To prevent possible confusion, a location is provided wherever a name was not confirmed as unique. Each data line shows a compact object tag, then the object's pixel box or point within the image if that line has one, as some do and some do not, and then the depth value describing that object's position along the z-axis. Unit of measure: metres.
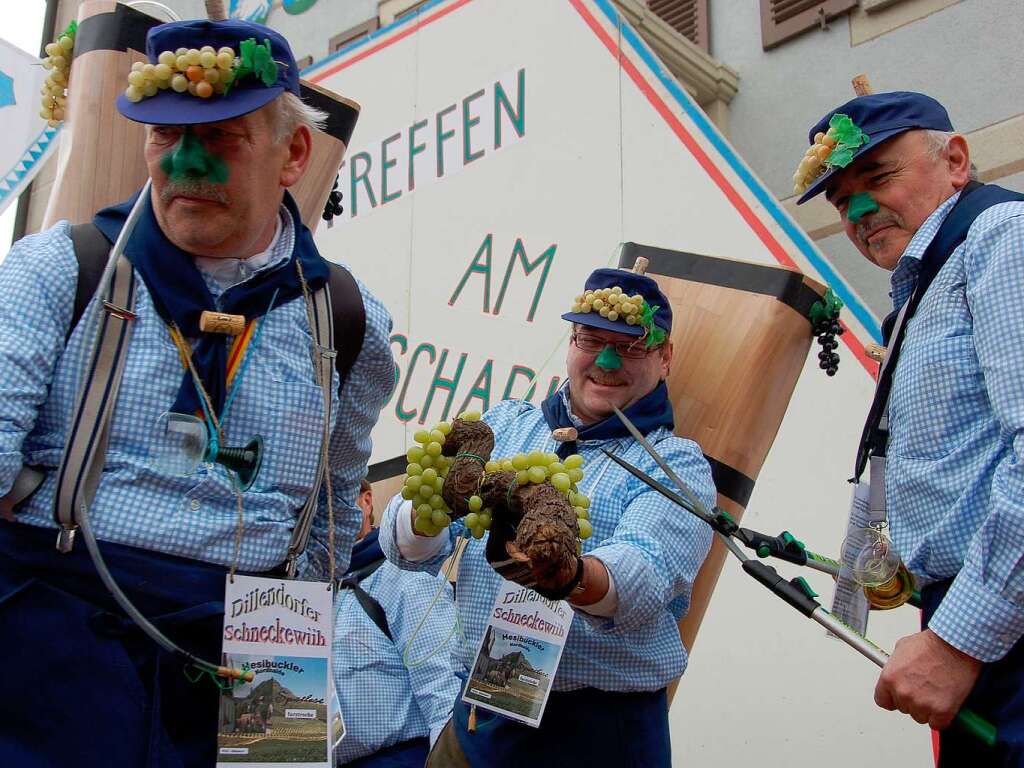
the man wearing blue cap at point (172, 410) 1.34
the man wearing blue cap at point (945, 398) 1.42
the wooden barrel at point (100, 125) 2.13
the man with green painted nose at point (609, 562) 1.90
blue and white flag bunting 3.98
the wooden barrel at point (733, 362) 2.58
